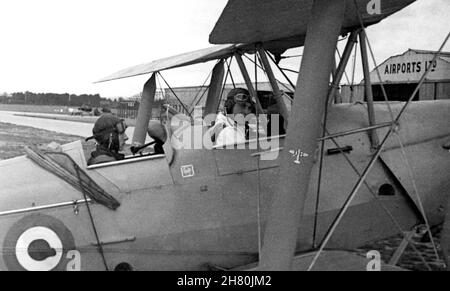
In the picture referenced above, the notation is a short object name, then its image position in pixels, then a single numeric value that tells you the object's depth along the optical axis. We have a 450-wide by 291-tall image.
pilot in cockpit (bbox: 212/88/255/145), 2.98
